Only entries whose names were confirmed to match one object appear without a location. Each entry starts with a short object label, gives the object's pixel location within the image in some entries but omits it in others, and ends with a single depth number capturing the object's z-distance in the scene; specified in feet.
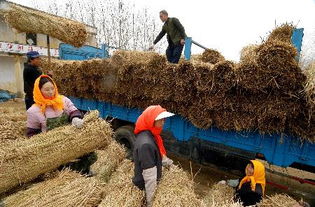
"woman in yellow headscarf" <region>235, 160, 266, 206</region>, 11.81
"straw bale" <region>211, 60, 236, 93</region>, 12.60
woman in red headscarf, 8.67
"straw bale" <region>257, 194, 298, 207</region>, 12.08
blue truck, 12.10
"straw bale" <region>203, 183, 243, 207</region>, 13.71
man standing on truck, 20.52
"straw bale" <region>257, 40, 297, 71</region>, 10.90
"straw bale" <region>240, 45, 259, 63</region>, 11.93
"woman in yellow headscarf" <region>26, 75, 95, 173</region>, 10.48
